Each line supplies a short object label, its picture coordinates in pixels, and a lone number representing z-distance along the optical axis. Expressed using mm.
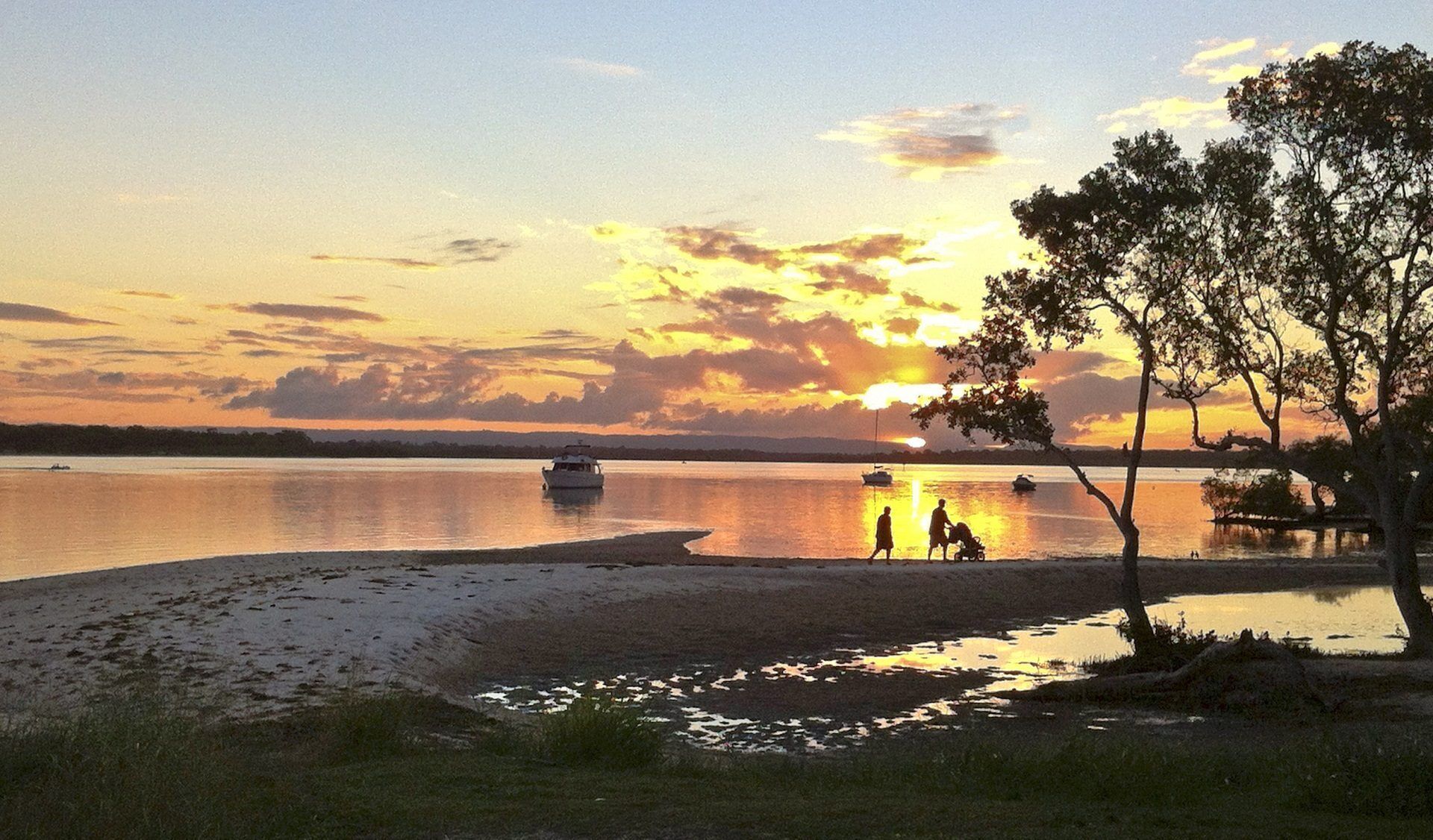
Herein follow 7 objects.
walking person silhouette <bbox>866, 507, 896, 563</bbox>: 40219
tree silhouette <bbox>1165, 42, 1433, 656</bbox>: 19562
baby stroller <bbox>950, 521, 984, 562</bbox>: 40781
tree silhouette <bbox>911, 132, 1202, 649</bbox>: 22031
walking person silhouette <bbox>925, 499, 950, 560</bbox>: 40750
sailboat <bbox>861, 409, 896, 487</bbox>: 159875
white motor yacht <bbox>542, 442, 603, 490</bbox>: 110000
